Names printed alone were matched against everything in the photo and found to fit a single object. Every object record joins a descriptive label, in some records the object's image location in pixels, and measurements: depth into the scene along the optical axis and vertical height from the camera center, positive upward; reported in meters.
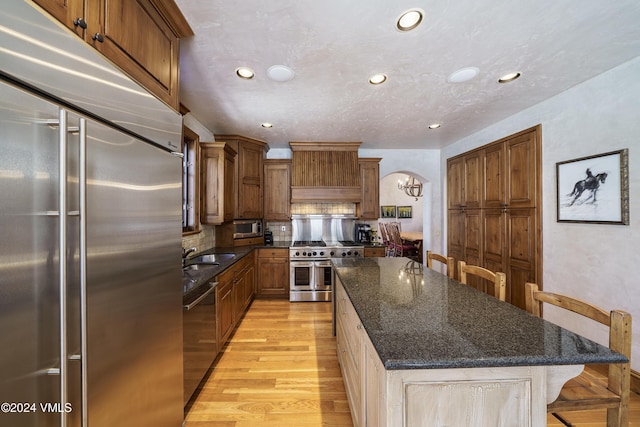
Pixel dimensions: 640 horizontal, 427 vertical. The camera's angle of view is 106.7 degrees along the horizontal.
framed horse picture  2.01 +0.23
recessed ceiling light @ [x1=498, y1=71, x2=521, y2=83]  2.17 +1.27
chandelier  6.43 +0.78
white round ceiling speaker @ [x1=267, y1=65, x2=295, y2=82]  2.02 +1.24
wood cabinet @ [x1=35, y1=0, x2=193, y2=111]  0.89 +0.82
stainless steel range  3.96 -0.96
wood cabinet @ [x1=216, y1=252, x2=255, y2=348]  2.36 -0.96
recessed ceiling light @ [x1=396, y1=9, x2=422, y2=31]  1.46 +1.24
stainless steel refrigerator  0.59 -0.08
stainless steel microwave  3.89 -0.24
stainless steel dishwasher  1.68 -0.97
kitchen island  0.82 -0.53
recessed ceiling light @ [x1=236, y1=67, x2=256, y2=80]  2.04 +1.24
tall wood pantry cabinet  2.84 +0.07
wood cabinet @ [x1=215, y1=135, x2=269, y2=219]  3.87 +0.66
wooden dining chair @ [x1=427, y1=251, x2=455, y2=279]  2.04 -0.44
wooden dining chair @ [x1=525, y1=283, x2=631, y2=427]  0.98 -0.82
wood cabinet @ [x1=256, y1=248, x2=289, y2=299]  3.99 -0.99
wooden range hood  4.29 +0.74
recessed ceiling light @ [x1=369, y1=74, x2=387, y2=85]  2.16 +1.25
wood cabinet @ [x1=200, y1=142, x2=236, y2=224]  3.16 +0.42
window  2.57 +0.31
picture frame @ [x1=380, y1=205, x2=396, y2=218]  9.13 +0.10
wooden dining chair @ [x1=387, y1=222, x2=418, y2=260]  6.36 -0.90
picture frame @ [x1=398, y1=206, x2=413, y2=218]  9.16 +0.06
